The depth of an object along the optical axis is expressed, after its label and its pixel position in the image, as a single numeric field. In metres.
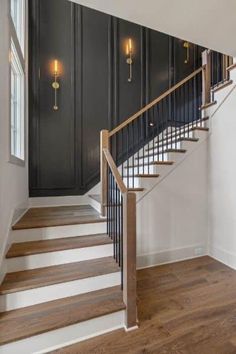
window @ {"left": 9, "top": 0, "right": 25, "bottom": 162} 2.91
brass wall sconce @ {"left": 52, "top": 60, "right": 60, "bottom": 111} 3.65
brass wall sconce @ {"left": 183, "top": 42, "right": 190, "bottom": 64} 4.61
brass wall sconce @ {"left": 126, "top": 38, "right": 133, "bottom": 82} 4.09
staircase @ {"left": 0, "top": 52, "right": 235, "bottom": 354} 1.69
